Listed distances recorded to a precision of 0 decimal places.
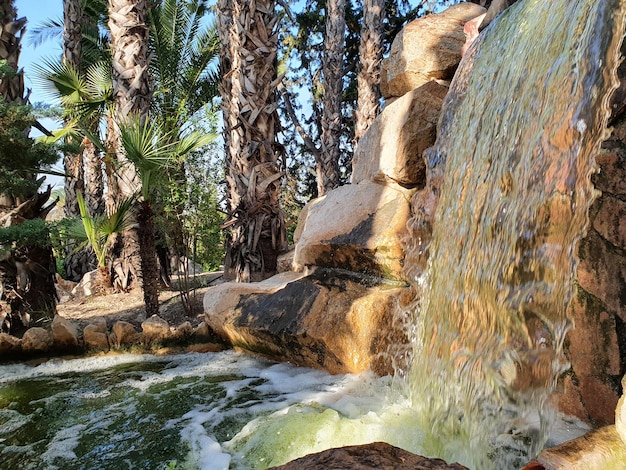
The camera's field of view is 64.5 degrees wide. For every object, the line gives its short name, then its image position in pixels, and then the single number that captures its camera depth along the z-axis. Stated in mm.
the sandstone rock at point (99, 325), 5098
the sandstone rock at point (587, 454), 1789
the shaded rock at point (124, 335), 5051
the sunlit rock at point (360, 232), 4422
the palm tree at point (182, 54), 11461
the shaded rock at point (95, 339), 5004
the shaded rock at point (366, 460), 1658
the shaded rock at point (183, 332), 5117
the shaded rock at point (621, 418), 1974
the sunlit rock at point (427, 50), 5164
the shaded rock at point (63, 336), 4910
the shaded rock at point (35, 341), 4844
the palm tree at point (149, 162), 5078
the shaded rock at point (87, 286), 8525
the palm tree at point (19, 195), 4829
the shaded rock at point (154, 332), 5090
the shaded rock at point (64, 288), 8947
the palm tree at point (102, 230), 6133
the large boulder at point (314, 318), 4012
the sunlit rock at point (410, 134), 4727
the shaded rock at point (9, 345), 4773
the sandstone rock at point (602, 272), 2551
